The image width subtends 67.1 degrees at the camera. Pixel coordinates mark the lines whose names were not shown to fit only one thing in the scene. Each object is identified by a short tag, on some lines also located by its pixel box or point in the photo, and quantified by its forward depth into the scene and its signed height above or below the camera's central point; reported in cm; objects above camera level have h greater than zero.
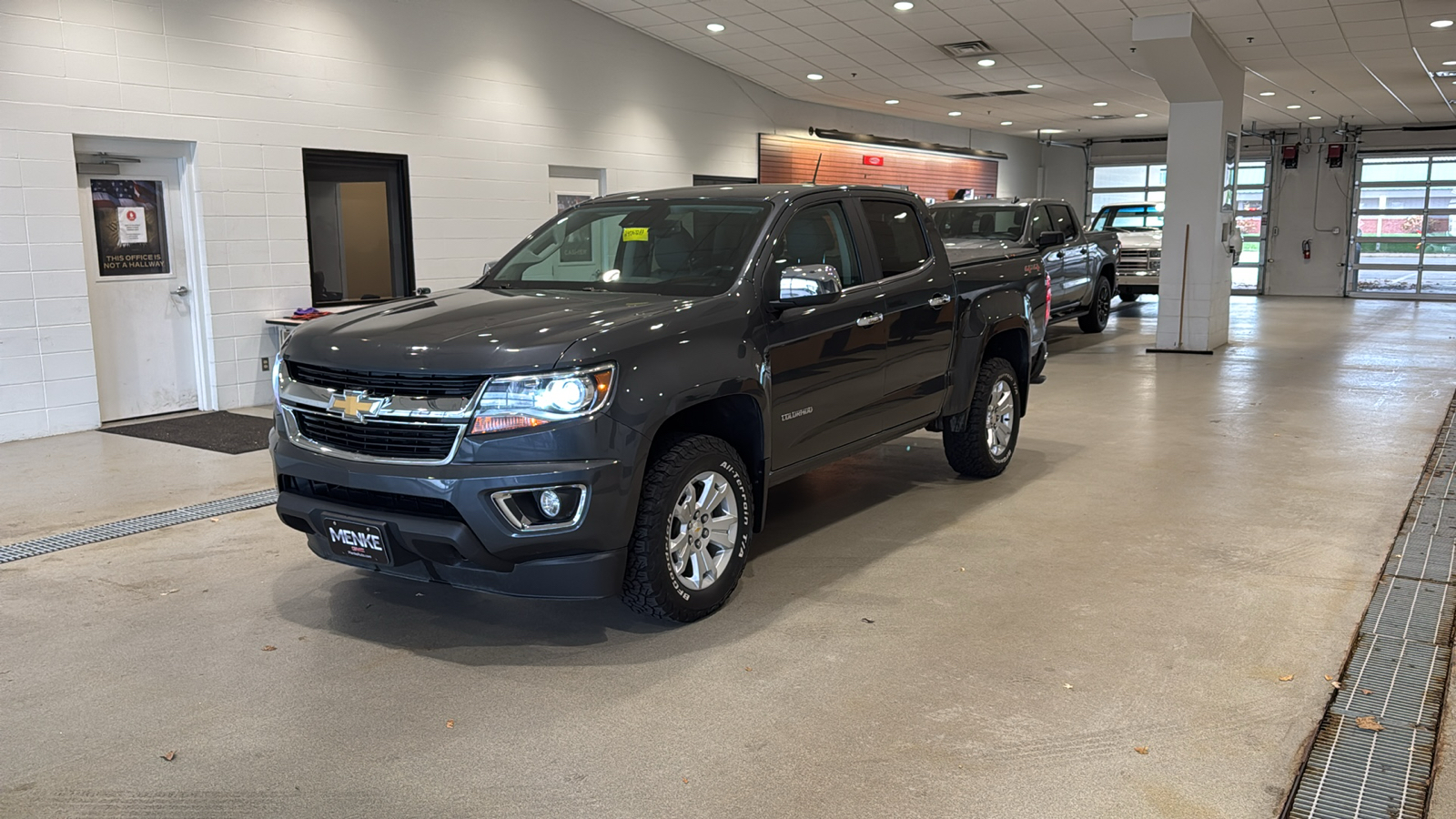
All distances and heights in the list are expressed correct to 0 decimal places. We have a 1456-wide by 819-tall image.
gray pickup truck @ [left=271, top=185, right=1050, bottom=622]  341 -49
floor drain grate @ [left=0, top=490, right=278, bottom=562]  499 -130
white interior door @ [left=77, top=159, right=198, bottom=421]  816 -25
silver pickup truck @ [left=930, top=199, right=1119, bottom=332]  1138 +8
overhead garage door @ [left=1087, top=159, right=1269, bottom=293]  2342 +110
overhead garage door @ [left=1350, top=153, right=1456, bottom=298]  2180 +24
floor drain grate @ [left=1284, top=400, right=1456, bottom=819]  277 -137
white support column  1204 +39
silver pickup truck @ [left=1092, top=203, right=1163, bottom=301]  1677 -25
